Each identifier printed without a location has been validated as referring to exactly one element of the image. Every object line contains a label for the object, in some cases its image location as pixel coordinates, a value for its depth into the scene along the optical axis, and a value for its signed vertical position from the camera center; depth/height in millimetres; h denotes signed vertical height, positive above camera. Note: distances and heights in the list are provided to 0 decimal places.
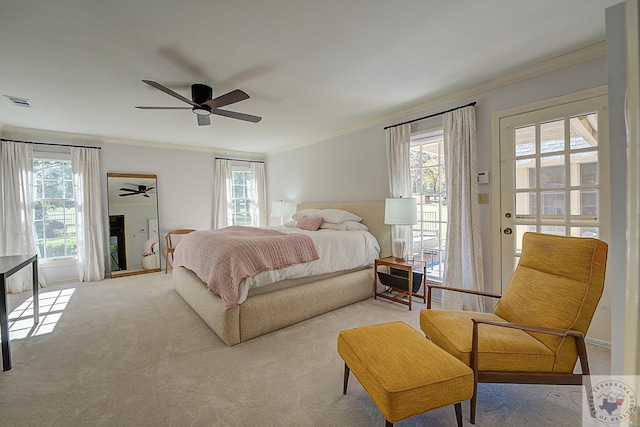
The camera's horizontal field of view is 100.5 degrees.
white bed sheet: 2627 -648
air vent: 3061 +1339
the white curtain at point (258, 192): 6561 +391
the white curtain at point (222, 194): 5996 +339
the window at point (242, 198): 6406 +252
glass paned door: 2314 +244
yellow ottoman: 1269 -872
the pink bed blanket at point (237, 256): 2443 -491
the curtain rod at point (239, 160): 6055 +1154
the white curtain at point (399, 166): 3645 +530
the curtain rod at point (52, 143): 4098 +1153
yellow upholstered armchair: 1534 -812
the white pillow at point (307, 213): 4648 -119
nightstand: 3184 -974
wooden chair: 5117 -644
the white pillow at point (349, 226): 4035 -320
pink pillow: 4259 -273
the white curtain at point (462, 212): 2967 -115
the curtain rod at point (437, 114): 3008 +1115
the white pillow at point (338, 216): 4230 -169
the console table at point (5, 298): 2057 -648
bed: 2457 -997
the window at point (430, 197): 3592 +86
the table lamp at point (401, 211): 3295 -91
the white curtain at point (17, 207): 4012 +118
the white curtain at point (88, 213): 4547 -8
